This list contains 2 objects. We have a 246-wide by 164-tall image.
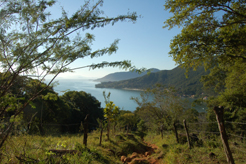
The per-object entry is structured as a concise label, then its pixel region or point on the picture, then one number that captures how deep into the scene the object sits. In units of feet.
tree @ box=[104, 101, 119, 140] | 20.15
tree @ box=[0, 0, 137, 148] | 7.52
